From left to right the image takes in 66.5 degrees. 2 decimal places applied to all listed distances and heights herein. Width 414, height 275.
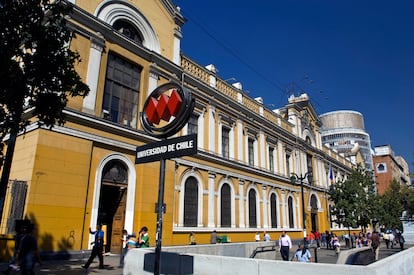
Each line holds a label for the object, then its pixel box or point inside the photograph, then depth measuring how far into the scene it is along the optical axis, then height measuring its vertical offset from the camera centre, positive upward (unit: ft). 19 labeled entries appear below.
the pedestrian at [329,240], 99.04 -4.43
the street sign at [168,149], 18.43 +4.45
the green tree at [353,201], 99.04 +7.66
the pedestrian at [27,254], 23.80 -2.47
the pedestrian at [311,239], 92.94 -3.90
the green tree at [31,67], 23.77 +11.81
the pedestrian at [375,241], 60.01 -2.70
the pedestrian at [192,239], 61.61 -2.97
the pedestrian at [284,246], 49.73 -3.18
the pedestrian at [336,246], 73.97 -4.58
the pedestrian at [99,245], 36.71 -2.63
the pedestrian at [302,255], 36.42 -3.35
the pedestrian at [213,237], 67.26 -2.74
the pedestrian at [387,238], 96.82 -3.39
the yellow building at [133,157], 42.32 +11.59
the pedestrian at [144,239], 41.72 -2.12
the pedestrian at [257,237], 79.41 -3.09
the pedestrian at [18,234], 23.35 -1.28
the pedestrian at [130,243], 39.32 -2.49
